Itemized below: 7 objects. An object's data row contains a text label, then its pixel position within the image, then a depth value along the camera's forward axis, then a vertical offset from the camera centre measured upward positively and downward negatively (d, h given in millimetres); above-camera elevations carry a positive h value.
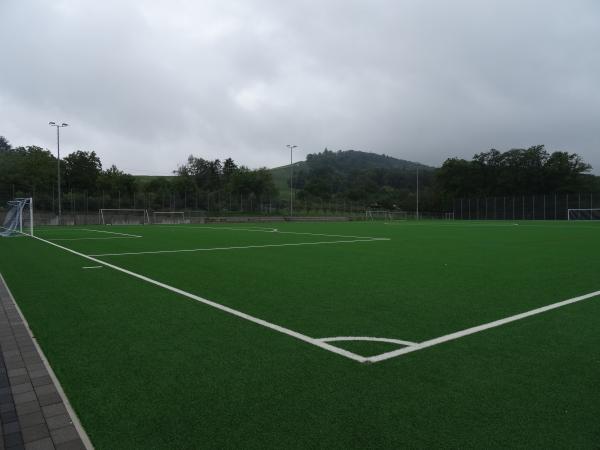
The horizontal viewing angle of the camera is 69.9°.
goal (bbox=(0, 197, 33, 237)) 22767 -343
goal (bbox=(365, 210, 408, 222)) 65406 -555
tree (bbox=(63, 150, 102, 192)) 67938 +7174
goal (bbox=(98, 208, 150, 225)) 42406 -236
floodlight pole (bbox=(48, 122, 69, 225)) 36616 +5945
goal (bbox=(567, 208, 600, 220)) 52912 -570
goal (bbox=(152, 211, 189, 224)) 45466 -379
